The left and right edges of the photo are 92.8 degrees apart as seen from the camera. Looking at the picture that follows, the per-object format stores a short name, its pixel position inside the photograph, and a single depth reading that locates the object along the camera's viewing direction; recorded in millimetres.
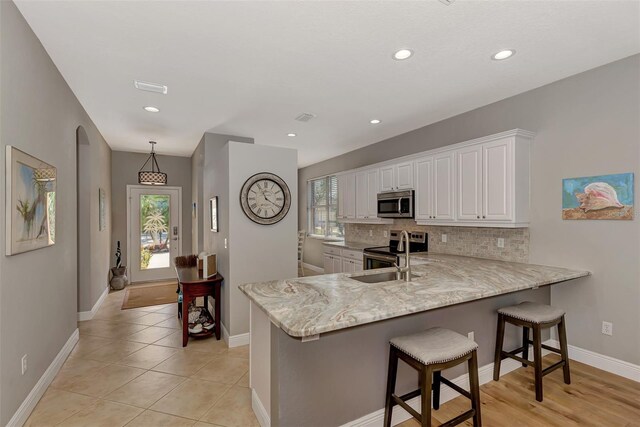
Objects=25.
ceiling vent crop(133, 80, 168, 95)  2947
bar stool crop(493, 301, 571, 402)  2344
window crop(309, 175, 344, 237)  7117
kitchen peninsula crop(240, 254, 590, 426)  1629
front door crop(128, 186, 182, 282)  6500
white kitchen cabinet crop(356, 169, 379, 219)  5023
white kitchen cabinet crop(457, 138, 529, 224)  3109
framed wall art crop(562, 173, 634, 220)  2574
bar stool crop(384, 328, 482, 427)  1713
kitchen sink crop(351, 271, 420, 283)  2514
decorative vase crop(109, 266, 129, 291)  5902
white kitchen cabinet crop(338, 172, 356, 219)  5559
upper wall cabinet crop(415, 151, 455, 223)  3723
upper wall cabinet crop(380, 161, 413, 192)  4309
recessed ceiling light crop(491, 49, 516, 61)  2440
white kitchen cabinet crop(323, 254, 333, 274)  5675
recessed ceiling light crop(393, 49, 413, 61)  2420
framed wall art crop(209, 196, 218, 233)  3990
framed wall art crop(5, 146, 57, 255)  1873
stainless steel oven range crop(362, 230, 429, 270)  4186
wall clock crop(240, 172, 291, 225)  3471
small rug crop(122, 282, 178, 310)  4987
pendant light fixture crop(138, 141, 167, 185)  5355
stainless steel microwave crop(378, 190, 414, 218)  4277
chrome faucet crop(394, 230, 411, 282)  2271
